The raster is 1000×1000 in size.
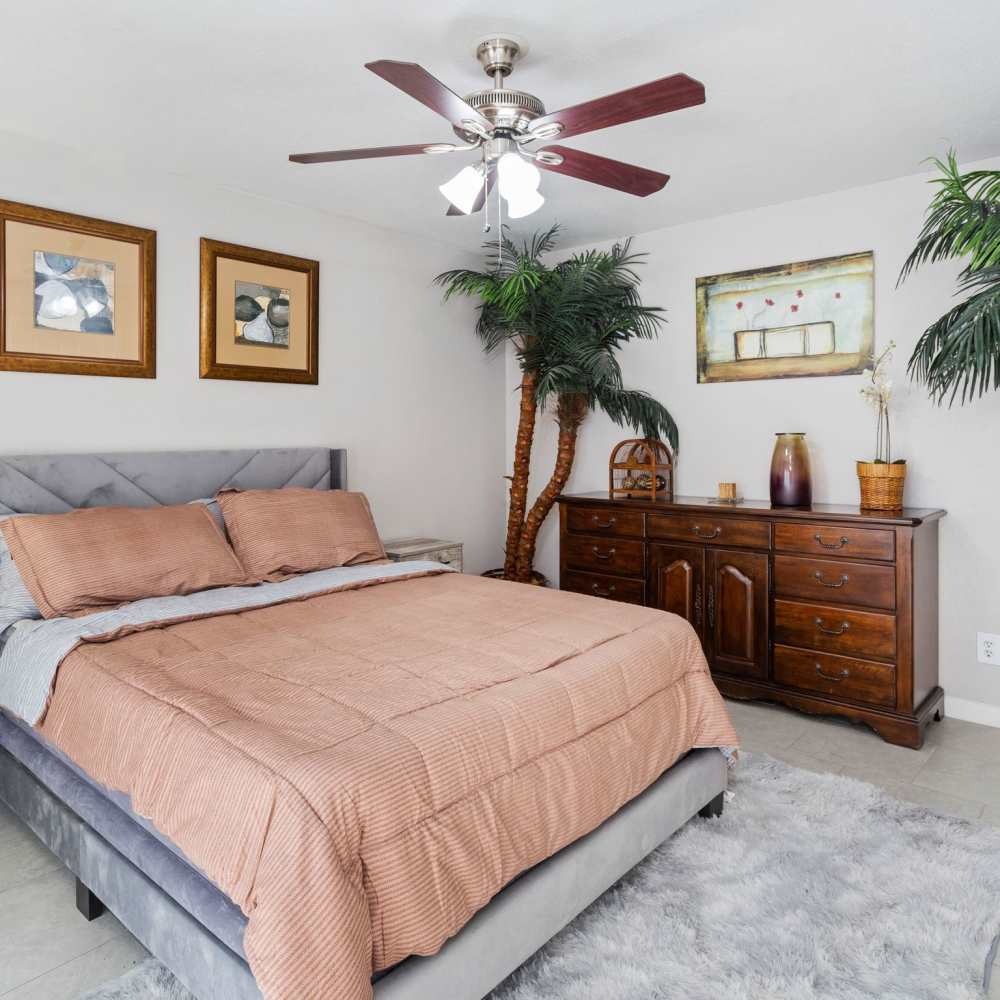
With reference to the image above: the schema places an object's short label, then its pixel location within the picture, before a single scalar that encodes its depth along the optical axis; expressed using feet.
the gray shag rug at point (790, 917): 5.51
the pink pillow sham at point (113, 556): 7.88
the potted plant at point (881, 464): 10.45
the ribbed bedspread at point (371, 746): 4.14
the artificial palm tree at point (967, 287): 8.23
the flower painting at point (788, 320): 11.60
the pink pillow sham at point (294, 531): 9.75
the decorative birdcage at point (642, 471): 13.30
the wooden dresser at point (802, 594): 9.93
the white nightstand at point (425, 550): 12.57
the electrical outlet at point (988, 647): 10.66
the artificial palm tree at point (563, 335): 13.12
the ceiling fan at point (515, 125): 6.03
